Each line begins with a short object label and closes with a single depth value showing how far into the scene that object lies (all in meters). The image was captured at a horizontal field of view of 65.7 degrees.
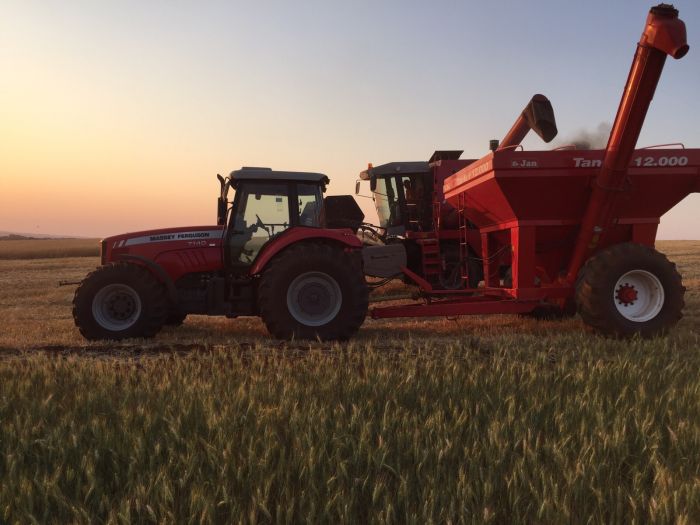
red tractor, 6.72
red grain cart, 6.44
